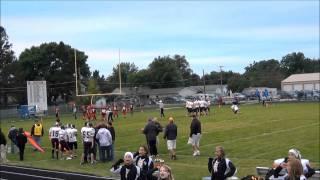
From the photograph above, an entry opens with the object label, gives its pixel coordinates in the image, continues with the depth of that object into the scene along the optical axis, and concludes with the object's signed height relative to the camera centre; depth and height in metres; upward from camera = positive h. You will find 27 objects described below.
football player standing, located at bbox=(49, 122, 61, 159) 24.56 -1.75
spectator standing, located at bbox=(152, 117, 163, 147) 22.42 -1.31
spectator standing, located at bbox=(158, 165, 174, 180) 8.91 -1.29
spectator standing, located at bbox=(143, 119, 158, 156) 22.22 -1.59
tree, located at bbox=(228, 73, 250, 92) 136.50 +2.61
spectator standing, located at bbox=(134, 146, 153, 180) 11.53 -1.40
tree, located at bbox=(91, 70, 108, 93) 127.71 +3.42
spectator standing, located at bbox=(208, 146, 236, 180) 11.73 -1.61
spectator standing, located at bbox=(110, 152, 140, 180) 10.20 -1.40
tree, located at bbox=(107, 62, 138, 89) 142.77 +6.35
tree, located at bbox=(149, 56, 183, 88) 139.12 +5.61
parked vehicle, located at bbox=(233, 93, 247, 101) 88.62 -0.80
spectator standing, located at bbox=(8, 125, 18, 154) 27.12 -1.80
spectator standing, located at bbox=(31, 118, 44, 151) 28.55 -1.69
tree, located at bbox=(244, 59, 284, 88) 143.75 +4.85
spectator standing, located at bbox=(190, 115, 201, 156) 22.55 -1.54
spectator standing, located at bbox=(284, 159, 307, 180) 7.96 -1.14
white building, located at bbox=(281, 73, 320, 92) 119.94 +2.10
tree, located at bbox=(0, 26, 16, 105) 94.19 +4.86
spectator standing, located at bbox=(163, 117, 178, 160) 22.05 -1.62
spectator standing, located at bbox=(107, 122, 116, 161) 22.69 -1.69
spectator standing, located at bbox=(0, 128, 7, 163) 25.01 -2.30
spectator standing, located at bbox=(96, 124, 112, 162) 22.08 -1.71
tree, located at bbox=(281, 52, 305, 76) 157.93 +8.35
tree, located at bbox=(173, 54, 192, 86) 159.12 +8.63
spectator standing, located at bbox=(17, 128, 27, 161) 25.59 -1.98
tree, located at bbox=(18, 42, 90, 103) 100.19 +6.22
